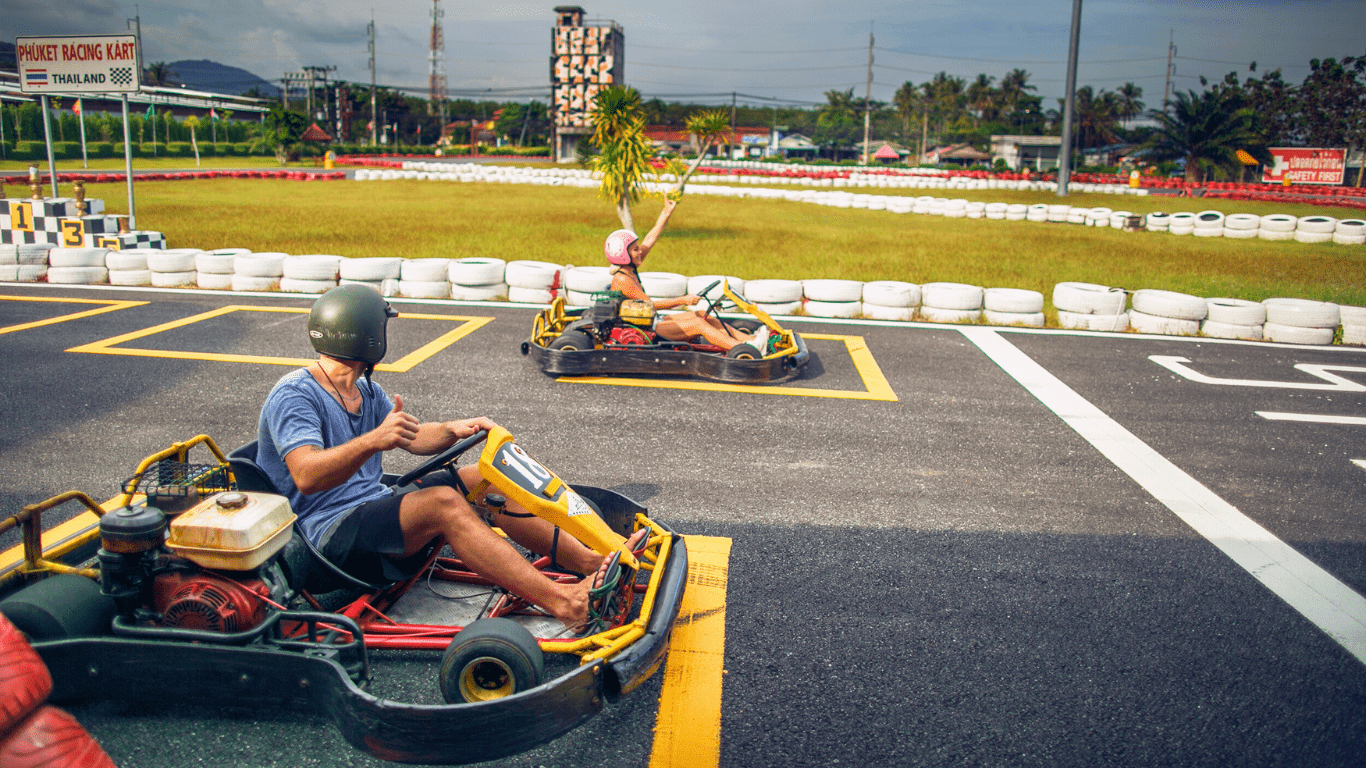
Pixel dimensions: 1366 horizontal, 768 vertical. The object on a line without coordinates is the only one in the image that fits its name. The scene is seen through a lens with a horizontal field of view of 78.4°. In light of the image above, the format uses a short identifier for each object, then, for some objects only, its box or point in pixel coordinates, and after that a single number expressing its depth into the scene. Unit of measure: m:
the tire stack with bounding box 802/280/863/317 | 9.84
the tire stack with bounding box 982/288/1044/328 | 9.55
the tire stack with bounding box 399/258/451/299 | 10.16
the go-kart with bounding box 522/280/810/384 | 6.72
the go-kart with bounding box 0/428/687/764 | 2.37
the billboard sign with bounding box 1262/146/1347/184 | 45.25
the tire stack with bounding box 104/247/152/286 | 10.50
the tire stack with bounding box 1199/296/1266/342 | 9.09
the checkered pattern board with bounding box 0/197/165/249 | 11.77
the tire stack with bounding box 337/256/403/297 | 10.14
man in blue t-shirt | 2.82
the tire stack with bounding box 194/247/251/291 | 10.29
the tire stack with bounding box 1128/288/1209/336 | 9.28
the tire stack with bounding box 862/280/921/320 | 9.75
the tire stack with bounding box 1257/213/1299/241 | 22.42
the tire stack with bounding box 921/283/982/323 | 9.66
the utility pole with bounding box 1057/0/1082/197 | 30.70
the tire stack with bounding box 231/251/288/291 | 10.13
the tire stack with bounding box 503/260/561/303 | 9.98
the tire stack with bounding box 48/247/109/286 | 10.52
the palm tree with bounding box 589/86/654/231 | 16.64
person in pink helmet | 6.87
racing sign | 13.22
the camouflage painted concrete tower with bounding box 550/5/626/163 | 79.25
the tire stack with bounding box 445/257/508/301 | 10.10
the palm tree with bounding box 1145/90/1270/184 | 45.03
